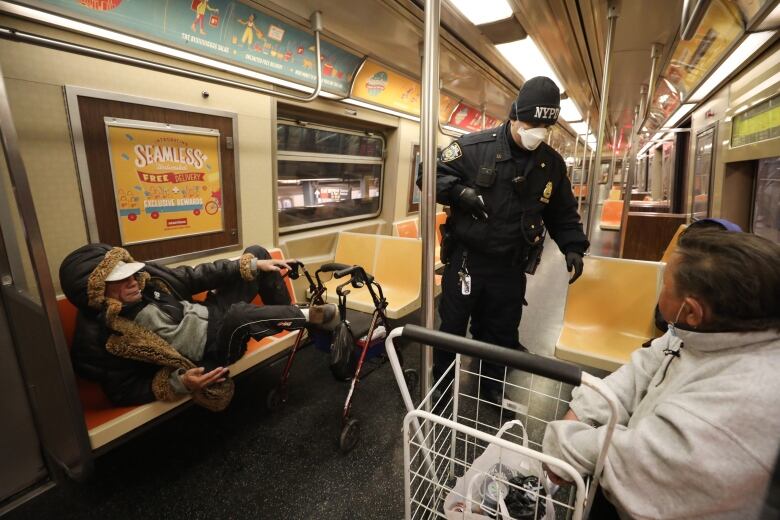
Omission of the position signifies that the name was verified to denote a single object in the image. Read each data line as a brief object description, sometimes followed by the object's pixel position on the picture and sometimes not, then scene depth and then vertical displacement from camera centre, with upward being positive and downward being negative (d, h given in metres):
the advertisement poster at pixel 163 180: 2.31 +0.19
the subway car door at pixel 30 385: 1.47 -0.80
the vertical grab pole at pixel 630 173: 3.70 +0.15
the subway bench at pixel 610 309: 2.35 -0.84
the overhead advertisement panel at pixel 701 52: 2.64 +1.25
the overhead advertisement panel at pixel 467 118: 6.17 +1.37
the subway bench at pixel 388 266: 3.31 -0.70
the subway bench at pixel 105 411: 1.67 -1.00
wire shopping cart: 0.79 -0.79
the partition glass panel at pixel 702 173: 4.07 +0.13
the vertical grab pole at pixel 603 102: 2.83 +0.69
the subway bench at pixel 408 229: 5.07 -0.46
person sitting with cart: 0.73 -0.48
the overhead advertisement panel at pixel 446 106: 5.45 +1.38
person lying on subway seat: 1.75 -0.67
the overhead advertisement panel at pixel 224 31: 2.04 +1.17
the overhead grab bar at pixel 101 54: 1.58 +0.73
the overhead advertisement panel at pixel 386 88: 3.88 +1.27
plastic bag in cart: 1.19 -1.03
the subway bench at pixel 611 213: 9.26 -0.63
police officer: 2.07 -0.13
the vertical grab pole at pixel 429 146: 1.04 +0.16
